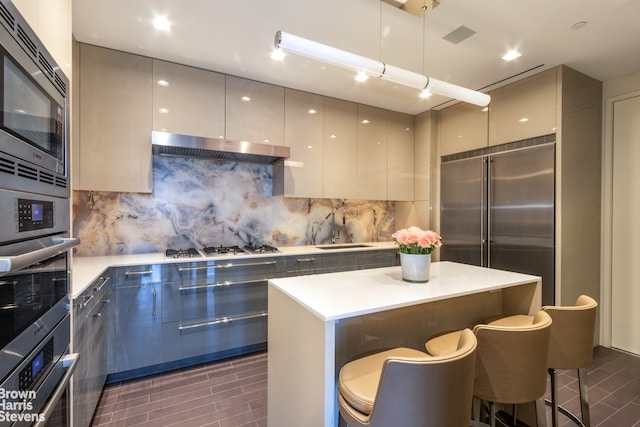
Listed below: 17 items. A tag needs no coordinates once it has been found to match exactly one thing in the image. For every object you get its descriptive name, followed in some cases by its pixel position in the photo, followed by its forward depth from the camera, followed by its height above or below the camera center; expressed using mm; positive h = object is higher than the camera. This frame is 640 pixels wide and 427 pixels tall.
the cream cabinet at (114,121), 2438 +761
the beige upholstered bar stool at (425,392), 967 -599
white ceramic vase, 1794 -336
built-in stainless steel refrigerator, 2816 +8
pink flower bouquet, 1766 -174
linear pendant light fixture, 1584 +885
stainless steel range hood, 2535 +579
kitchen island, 1272 -606
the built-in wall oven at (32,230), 753 -58
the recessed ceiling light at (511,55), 2518 +1342
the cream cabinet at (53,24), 955 +699
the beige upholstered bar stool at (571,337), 1553 -659
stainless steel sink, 3671 -439
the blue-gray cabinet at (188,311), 2391 -869
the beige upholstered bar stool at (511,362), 1278 -657
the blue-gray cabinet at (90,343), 1525 -821
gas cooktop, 2758 -396
